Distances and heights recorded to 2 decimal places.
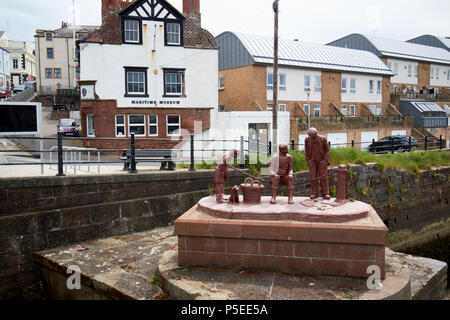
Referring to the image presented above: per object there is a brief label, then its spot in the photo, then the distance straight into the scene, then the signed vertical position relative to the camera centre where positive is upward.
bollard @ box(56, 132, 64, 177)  9.04 -0.68
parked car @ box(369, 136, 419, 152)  28.50 -1.05
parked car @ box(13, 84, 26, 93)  52.54 +5.64
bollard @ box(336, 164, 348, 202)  6.91 -1.03
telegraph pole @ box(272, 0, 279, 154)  17.73 +2.24
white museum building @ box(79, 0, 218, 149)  22.95 +3.40
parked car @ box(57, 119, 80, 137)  30.02 +0.21
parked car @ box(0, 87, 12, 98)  41.66 +4.11
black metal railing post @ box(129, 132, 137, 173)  10.27 -0.82
